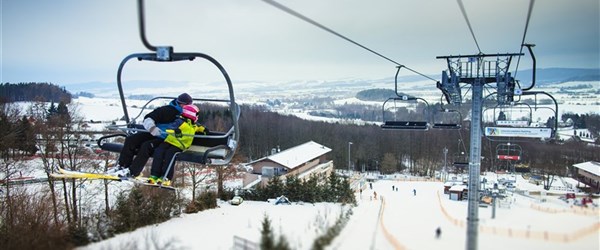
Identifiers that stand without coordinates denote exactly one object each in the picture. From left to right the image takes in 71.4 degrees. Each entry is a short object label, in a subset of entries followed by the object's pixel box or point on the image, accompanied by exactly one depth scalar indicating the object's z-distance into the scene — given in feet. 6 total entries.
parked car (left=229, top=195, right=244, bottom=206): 71.08
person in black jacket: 22.49
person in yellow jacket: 22.52
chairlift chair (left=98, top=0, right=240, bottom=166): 16.50
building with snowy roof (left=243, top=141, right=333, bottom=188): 99.60
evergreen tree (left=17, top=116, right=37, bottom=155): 57.00
